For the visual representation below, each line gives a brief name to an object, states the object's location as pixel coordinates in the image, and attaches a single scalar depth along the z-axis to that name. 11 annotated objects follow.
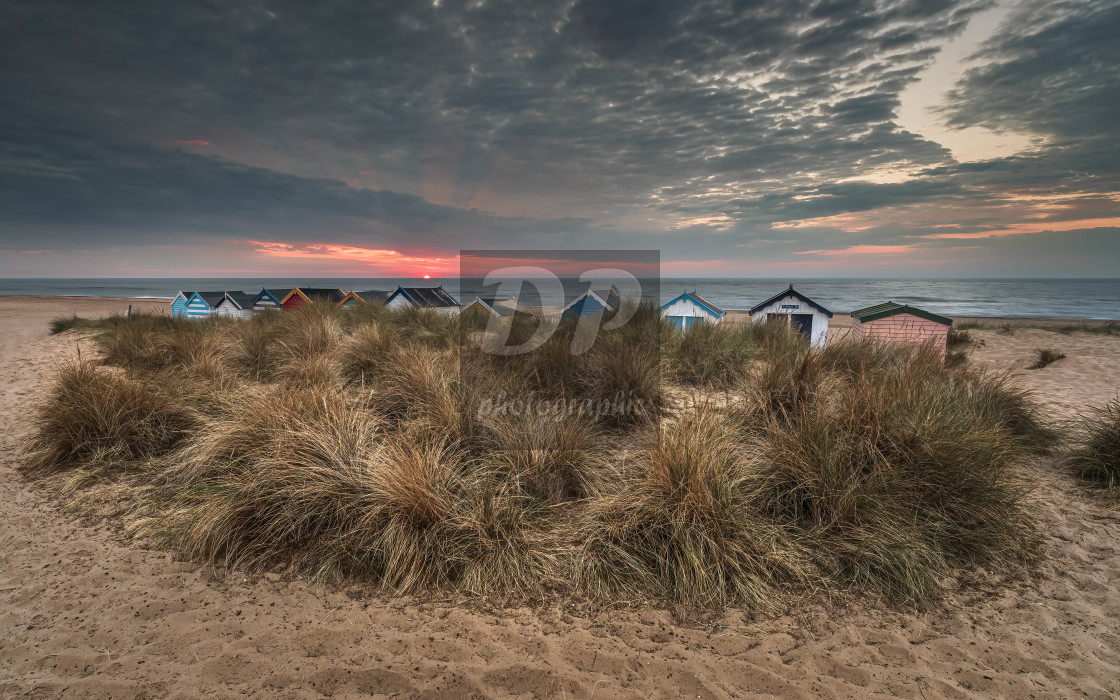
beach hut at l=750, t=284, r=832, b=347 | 12.48
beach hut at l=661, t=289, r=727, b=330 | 13.09
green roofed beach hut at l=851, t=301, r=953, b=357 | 10.84
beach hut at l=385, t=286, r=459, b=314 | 17.48
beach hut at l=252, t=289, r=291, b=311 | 19.50
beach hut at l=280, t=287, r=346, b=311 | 18.24
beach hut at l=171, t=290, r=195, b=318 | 20.81
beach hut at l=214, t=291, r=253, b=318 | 18.63
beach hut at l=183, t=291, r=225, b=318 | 19.97
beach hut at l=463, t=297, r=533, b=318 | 12.45
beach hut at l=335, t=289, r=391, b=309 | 16.94
